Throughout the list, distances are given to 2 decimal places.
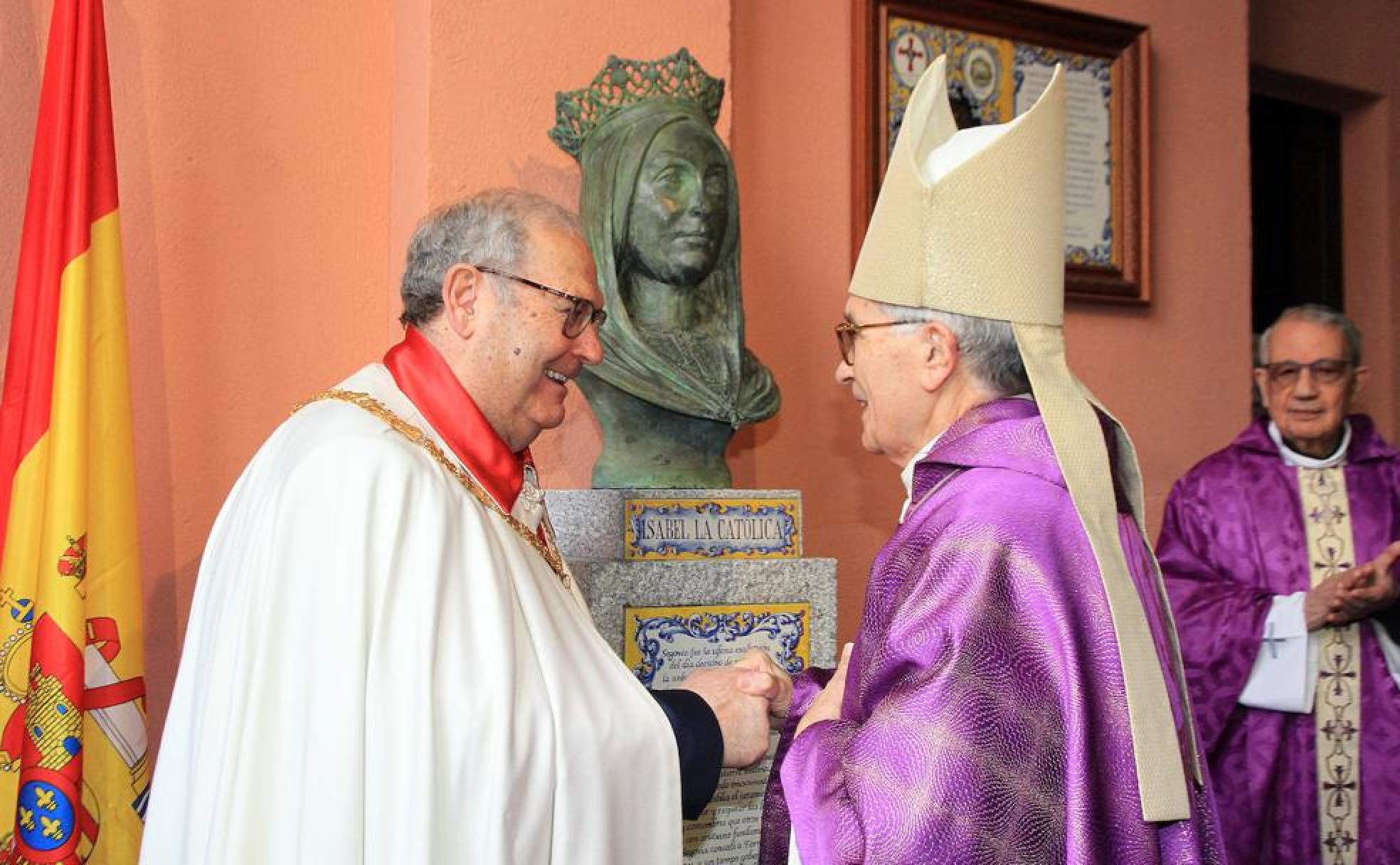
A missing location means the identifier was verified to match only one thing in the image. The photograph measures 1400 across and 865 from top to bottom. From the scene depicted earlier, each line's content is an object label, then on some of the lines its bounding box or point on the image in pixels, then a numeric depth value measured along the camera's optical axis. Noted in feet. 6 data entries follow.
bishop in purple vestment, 5.52
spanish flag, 8.45
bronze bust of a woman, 9.56
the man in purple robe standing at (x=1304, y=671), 11.67
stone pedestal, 8.93
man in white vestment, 5.65
